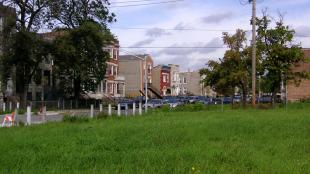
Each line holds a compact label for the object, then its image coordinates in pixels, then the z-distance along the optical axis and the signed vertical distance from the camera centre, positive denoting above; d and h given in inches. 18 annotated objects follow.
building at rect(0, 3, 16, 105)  2084.2 +310.5
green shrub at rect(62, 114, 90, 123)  1020.3 -39.9
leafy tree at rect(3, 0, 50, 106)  2092.8 +225.1
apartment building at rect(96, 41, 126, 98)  3240.7 +114.6
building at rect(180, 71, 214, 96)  5753.9 +178.8
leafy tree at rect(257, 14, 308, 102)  1918.1 +165.4
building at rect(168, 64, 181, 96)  4878.9 +193.2
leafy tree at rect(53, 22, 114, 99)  2221.9 +195.5
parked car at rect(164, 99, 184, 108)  2421.9 -12.2
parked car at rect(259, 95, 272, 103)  3022.1 -3.0
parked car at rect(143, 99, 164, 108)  2344.9 -20.2
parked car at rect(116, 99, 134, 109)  2289.5 -18.8
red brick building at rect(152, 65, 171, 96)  4525.1 +192.5
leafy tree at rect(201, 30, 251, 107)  1971.0 +117.3
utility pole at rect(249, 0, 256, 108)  1652.3 +166.7
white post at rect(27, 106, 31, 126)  981.8 -30.5
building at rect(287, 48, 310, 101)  3316.9 +44.9
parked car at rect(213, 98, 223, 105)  2925.2 -15.2
